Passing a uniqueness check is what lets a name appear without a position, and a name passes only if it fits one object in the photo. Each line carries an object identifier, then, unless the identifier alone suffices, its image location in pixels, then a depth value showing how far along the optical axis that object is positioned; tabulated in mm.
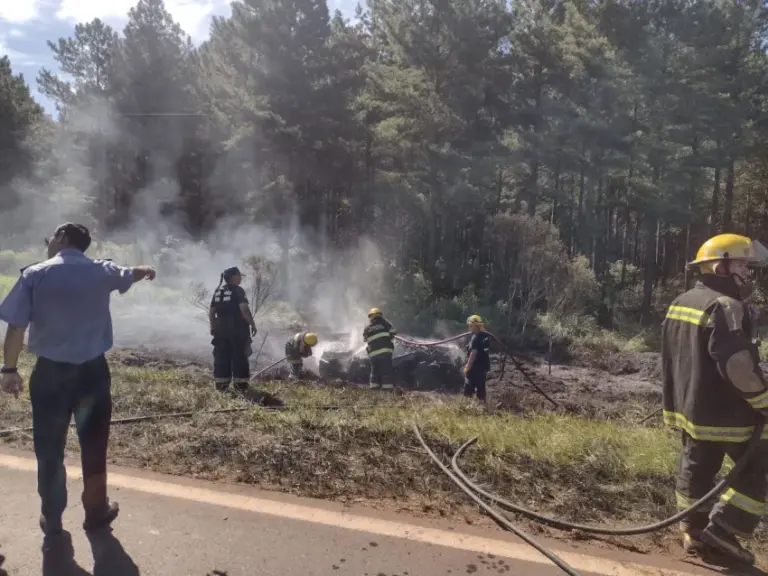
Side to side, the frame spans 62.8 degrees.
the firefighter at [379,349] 10109
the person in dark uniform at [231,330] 7082
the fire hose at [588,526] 3020
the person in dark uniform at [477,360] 9508
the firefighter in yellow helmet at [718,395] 3031
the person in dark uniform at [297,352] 10477
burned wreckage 11375
